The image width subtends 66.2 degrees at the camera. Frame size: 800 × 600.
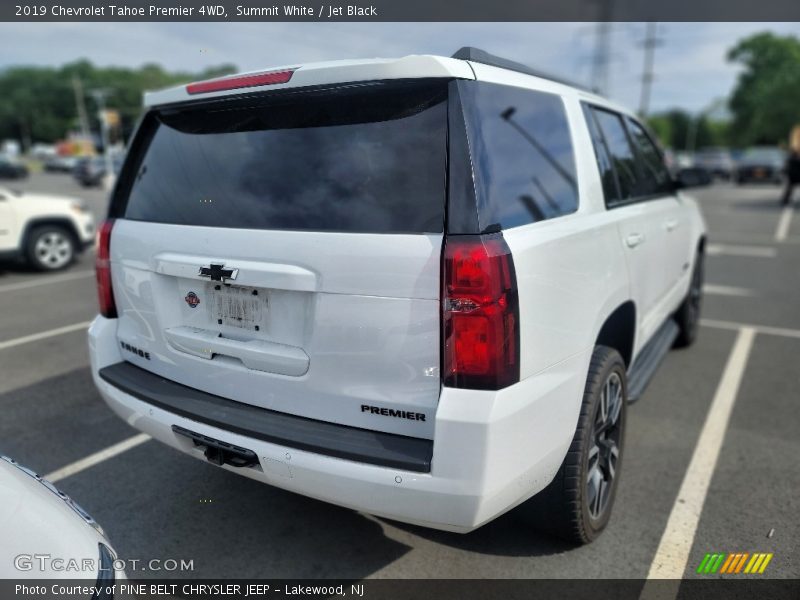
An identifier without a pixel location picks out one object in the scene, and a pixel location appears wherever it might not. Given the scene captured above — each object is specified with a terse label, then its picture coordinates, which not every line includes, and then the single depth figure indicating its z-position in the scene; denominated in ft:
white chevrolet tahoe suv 6.30
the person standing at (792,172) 61.72
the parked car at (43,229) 27.94
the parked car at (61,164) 178.50
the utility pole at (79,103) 250.82
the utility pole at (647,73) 155.43
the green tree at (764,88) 212.64
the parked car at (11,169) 123.85
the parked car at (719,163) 119.55
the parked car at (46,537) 5.02
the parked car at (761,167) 97.59
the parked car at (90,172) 113.51
